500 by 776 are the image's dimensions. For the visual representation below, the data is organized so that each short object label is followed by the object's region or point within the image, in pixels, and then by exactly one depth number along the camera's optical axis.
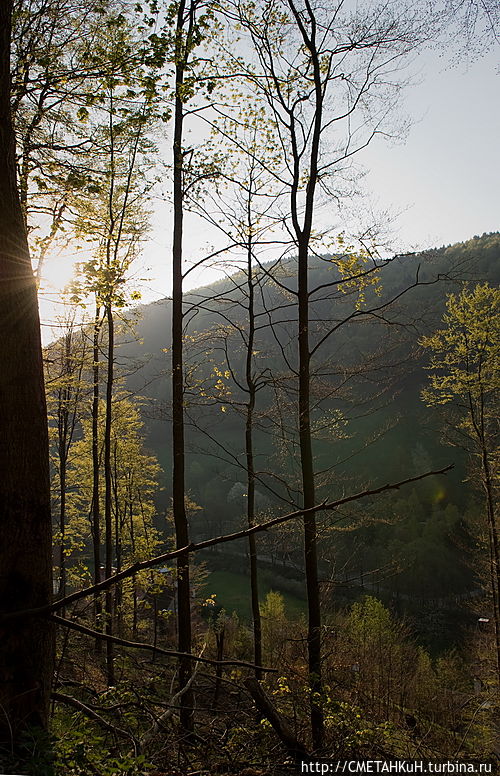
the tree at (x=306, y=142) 5.89
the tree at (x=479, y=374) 12.69
